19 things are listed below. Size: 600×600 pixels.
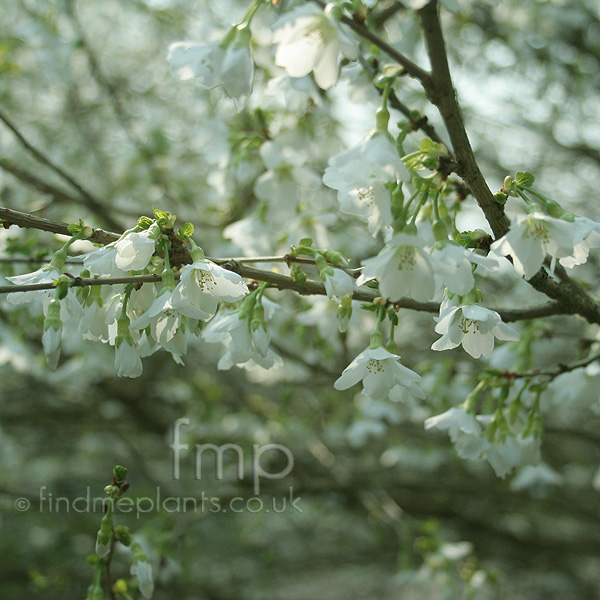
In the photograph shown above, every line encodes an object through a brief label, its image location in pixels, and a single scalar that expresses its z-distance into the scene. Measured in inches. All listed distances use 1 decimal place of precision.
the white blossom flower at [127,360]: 20.9
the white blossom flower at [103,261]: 20.6
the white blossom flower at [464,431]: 23.2
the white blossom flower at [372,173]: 20.3
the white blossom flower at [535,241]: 20.4
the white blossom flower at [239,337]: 21.2
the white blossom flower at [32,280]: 20.8
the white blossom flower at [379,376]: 21.4
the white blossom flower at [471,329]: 20.9
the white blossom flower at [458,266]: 20.3
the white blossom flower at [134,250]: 20.5
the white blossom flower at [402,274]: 20.3
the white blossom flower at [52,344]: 20.3
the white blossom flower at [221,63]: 20.9
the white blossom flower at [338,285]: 20.9
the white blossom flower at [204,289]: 20.4
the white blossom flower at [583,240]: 20.5
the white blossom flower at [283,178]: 26.2
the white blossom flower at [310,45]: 20.6
